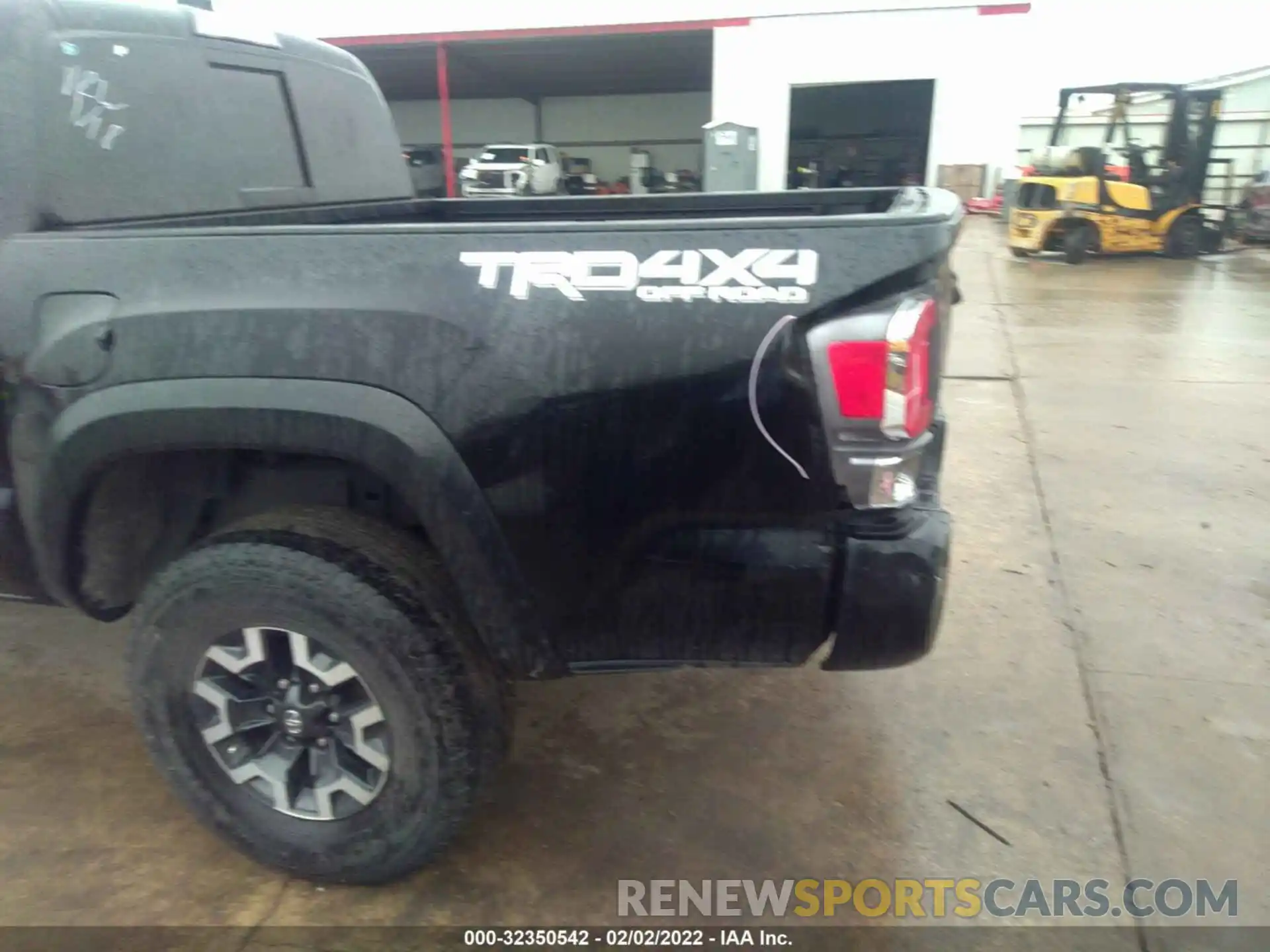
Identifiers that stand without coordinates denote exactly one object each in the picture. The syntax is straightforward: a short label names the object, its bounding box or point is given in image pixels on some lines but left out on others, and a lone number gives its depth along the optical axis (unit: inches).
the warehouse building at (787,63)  824.3
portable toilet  807.7
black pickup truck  70.8
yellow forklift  538.3
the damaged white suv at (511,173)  901.8
